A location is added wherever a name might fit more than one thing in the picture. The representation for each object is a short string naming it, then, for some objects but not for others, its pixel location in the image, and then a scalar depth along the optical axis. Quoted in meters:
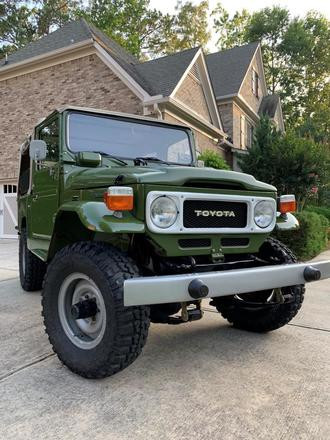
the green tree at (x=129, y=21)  26.86
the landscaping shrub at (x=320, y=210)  14.94
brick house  13.07
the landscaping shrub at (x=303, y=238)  8.75
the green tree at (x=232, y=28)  33.31
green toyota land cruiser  2.60
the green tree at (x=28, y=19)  27.36
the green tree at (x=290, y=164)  12.72
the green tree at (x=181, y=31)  29.92
